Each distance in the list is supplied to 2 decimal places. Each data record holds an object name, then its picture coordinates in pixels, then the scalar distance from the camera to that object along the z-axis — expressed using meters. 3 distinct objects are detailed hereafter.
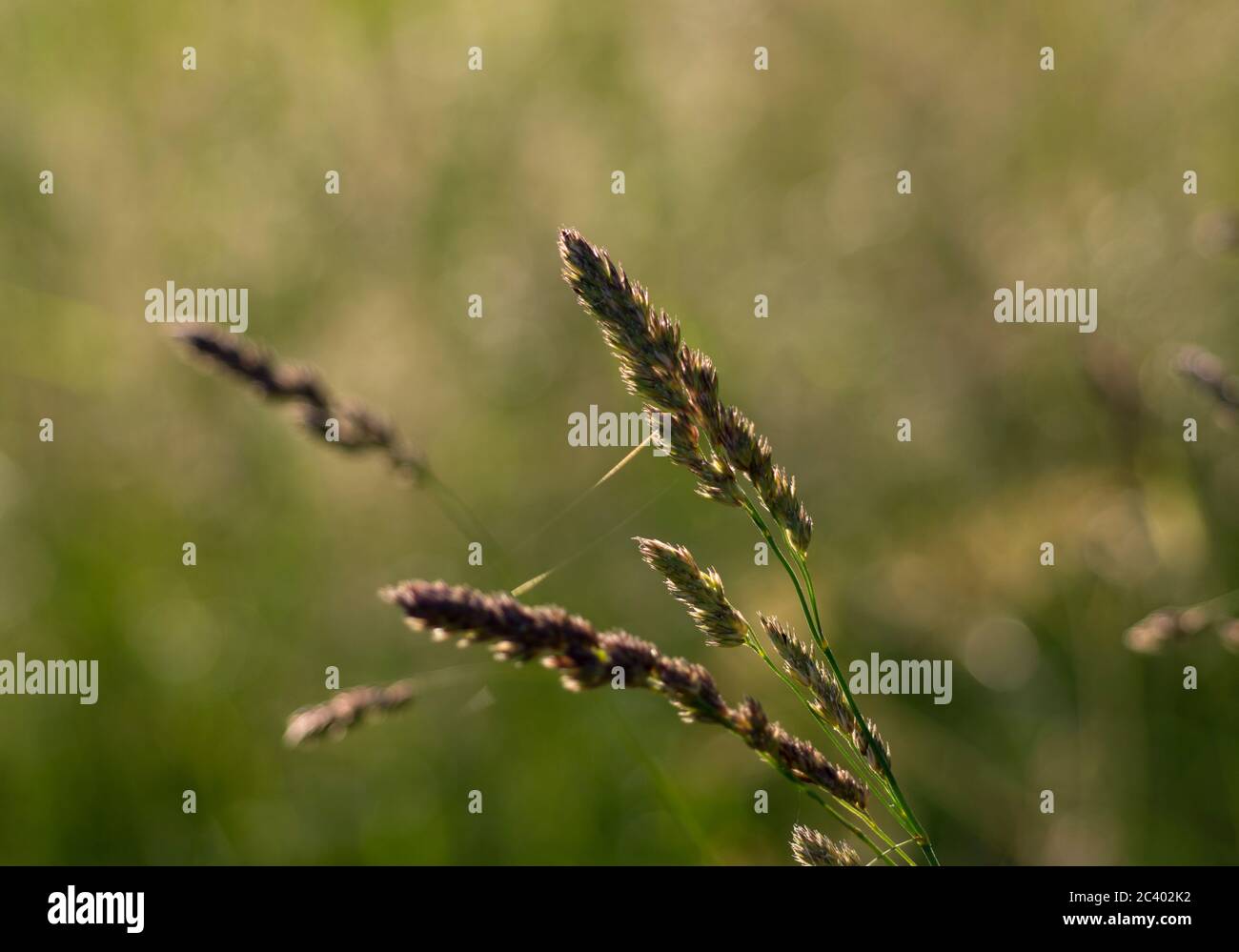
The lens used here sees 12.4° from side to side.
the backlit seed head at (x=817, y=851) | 0.90
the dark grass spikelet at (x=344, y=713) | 0.92
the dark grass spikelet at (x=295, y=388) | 0.95
